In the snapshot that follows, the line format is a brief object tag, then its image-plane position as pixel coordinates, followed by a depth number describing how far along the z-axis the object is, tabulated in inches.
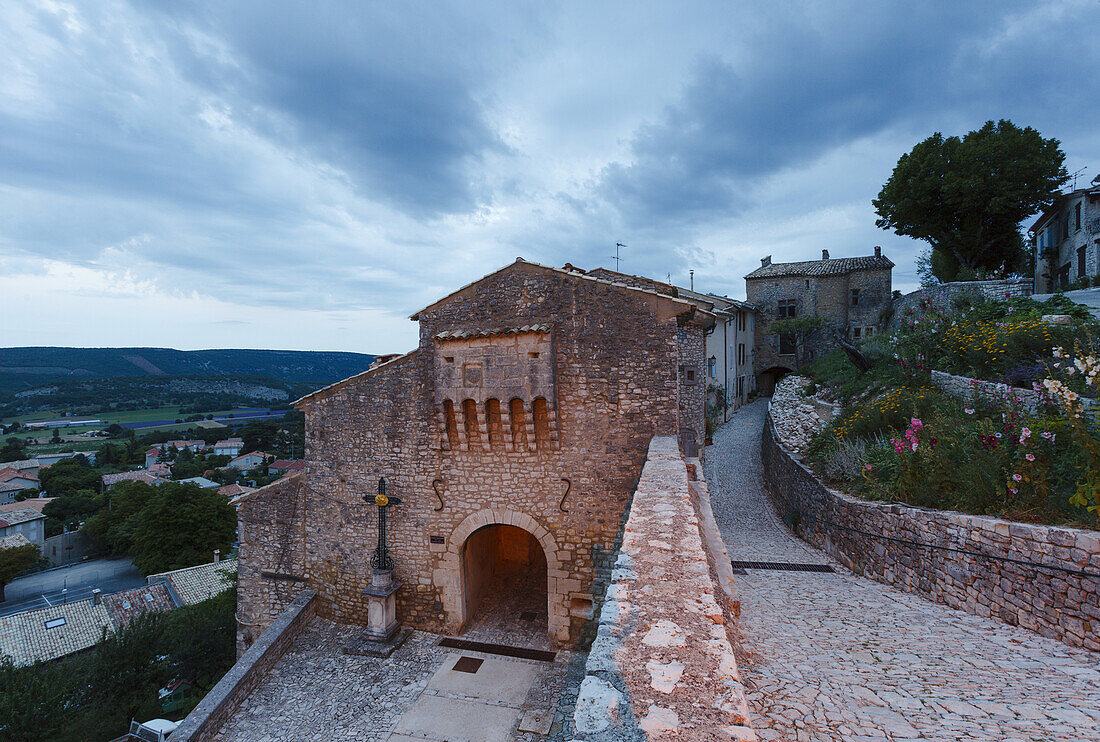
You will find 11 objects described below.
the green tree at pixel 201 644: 645.3
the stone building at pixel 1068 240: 677.9
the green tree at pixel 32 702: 450.3
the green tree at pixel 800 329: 1200.2
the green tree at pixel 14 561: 1334.9
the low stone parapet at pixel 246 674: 289.9
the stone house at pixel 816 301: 1181.7
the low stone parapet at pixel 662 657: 72.2
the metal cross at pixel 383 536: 394.0
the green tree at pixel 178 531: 1518.2
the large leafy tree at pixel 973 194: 761.6
